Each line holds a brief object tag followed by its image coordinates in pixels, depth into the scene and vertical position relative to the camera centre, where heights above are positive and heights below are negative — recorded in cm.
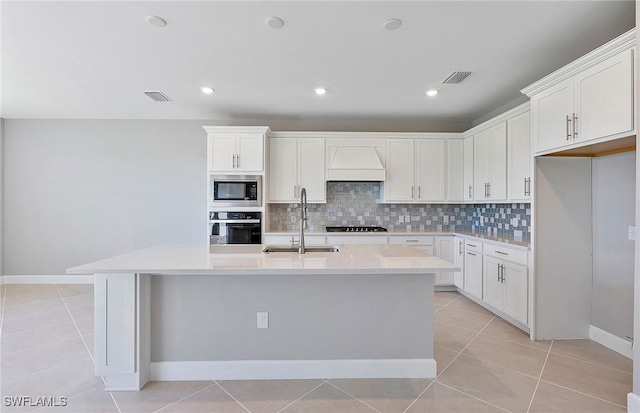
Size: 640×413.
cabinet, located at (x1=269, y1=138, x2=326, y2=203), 459 +55
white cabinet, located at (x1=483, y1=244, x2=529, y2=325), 311 -82
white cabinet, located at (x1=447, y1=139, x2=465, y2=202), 466 +57
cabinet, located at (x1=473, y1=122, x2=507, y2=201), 371 +56
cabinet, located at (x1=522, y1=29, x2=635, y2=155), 211 +85
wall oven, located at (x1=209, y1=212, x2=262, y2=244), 425 -31
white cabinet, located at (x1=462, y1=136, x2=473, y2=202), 441 +56
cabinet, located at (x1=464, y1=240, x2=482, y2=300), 388 -82
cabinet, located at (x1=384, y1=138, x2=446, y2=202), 467 +51
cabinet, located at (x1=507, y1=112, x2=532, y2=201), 331 +55
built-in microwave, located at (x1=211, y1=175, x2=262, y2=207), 428 +20
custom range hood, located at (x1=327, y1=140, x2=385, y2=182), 455 +66
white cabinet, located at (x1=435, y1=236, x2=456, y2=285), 445 -61
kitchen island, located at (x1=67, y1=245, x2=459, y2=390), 227 -89
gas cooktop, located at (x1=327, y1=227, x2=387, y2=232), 468 -36
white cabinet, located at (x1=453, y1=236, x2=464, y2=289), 428 -72
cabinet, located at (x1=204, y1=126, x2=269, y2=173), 431 +81
